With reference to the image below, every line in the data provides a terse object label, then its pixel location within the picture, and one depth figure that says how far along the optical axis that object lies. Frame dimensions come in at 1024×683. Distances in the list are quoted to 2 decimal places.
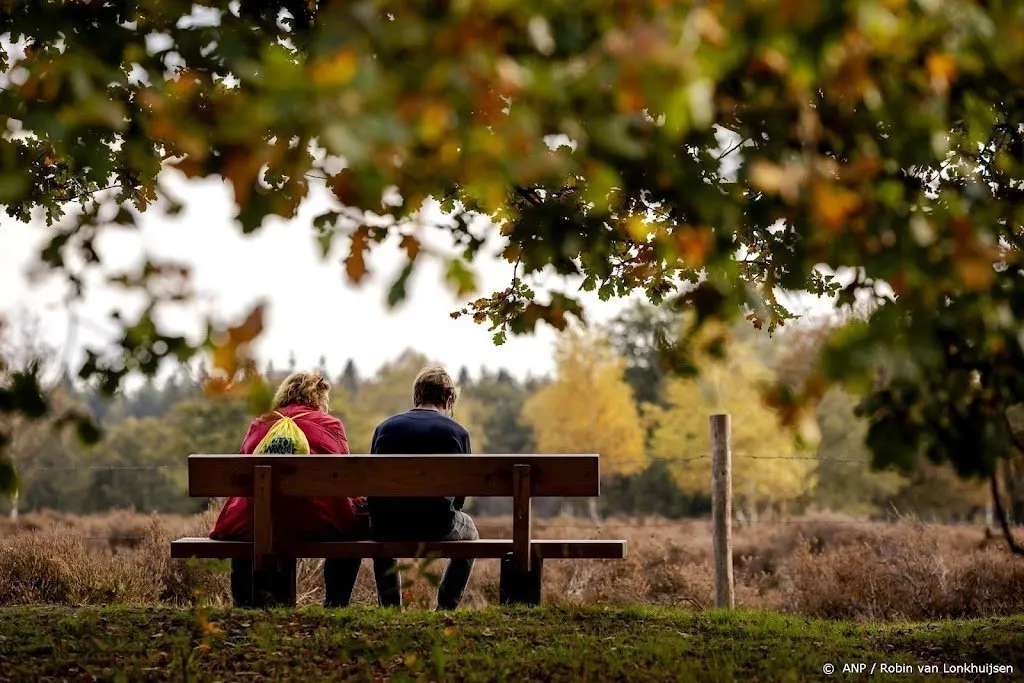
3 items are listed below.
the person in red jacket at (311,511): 10.67
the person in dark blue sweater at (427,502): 10.62
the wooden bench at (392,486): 9.85
